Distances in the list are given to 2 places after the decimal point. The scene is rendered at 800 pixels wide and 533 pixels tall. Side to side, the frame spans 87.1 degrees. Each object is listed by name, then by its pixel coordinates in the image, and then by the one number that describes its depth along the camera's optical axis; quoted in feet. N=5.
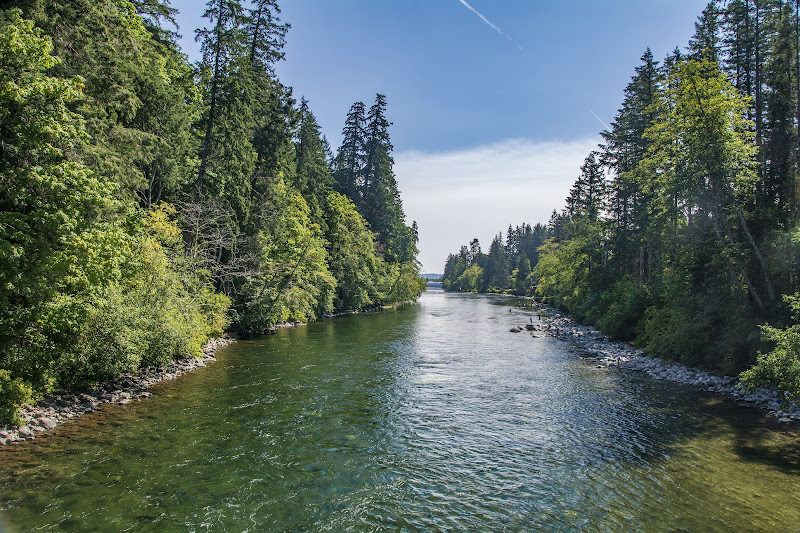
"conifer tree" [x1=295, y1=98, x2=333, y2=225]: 146.41
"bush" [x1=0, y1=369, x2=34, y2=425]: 33.78
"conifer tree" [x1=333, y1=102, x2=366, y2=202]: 213.46
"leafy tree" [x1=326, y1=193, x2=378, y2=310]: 156.46
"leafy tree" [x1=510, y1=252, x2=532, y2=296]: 375.66
